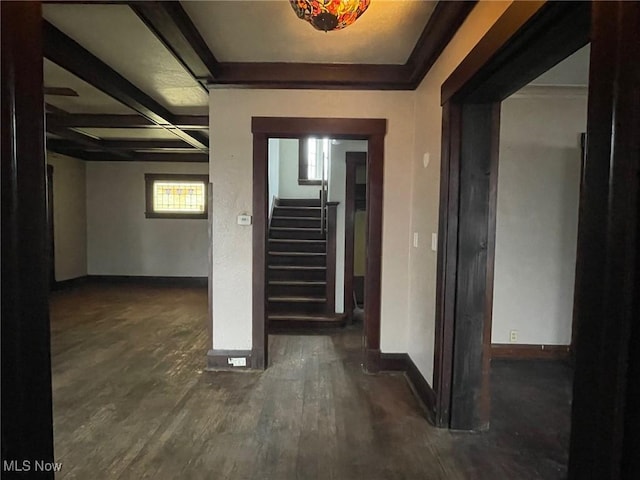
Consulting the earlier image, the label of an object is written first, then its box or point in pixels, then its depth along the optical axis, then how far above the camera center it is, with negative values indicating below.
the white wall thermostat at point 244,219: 3.37 -0.05
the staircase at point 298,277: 4.82 -0.85
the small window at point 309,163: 8.20 +1.06
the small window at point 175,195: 7.68 +0.32
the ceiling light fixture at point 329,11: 1.82 +0.95
